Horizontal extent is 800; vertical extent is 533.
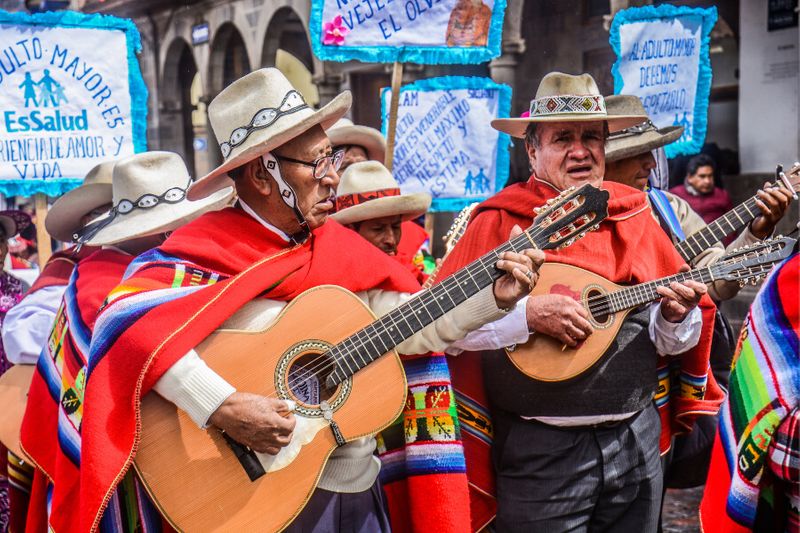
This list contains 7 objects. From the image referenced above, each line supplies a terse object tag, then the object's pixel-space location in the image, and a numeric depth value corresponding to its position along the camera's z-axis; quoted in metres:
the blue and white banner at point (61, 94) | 5.50
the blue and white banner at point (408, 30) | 5.15
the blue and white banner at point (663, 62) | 6.07
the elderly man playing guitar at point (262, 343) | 2.70
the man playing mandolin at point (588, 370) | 3.31
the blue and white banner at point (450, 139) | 6.00
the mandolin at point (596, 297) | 3.24
